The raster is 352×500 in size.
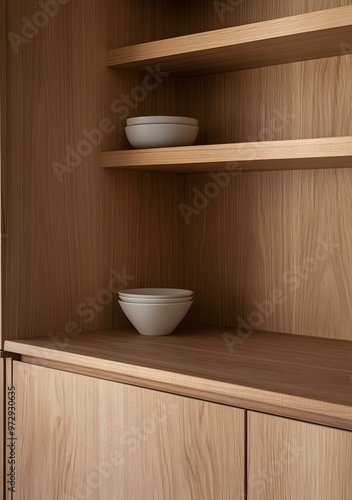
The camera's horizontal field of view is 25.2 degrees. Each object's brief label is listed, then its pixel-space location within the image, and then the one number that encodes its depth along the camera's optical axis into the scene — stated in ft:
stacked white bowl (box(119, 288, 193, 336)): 6.46
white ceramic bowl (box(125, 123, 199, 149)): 6.55
